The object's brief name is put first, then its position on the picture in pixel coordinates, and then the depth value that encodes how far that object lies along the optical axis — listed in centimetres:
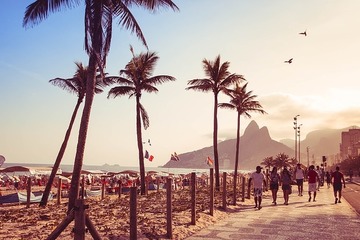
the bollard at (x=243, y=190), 1860
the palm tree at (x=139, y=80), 2634
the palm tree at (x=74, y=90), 2030
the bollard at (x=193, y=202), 1095
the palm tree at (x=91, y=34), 1155
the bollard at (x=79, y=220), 616
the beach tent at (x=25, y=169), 3294
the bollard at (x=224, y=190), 1399
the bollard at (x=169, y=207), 938
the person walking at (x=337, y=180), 1839
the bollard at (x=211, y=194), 1251
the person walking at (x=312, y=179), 1921
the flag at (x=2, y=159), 1956
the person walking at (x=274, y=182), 1747
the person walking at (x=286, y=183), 1771
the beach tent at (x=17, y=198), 2167
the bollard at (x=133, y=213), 755
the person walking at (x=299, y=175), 2186
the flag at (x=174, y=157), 3981
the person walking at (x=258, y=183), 1589
